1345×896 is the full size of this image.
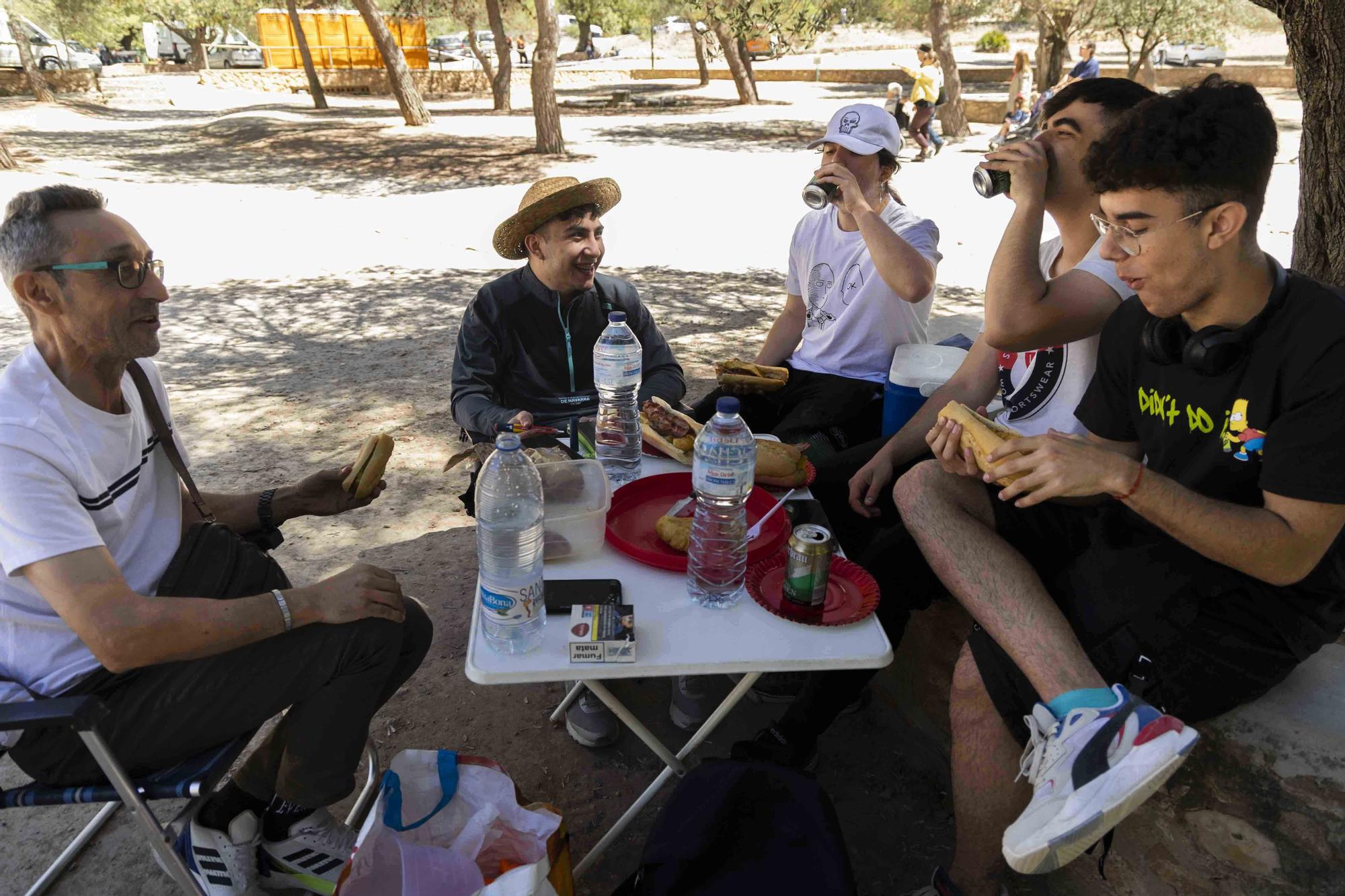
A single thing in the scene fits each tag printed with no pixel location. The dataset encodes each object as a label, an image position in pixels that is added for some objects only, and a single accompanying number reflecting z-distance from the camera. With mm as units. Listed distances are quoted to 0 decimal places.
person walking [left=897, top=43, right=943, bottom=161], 16406
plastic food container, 2205
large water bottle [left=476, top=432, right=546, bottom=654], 1857
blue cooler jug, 3373
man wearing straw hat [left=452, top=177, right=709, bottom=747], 3299
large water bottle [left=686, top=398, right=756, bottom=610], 2074
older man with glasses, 1867
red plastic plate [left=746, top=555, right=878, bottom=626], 2004
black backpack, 1924
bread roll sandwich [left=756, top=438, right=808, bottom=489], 2600
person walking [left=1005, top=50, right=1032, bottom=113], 18031
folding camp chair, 1778
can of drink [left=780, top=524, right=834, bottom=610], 1942
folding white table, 1850
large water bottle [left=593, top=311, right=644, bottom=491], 2742
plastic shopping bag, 1952
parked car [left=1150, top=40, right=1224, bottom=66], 34750
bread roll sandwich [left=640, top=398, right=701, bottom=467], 2805
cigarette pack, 1853
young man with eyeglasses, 1808
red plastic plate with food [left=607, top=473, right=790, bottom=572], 2238
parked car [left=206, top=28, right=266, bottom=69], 40312
